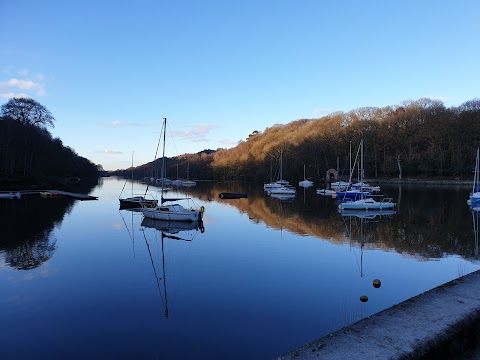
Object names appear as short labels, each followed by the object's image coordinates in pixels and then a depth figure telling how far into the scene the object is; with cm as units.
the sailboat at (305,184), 10056
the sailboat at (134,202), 4344
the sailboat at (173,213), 3012
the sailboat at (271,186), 7793
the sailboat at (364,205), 3825
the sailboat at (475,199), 4191
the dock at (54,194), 5692
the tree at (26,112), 7300
